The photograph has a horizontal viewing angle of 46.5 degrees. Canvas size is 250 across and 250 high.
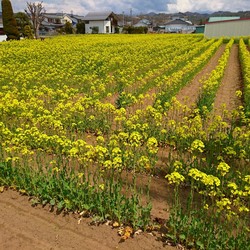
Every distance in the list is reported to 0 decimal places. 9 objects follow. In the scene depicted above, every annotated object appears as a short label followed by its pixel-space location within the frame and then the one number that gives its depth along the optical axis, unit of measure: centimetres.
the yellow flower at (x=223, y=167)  404
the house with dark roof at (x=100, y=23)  7656
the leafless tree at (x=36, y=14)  5322
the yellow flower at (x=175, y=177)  404
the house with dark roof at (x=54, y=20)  10356
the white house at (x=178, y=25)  13475
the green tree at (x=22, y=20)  6134
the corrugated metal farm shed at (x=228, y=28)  4685
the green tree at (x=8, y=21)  4575
